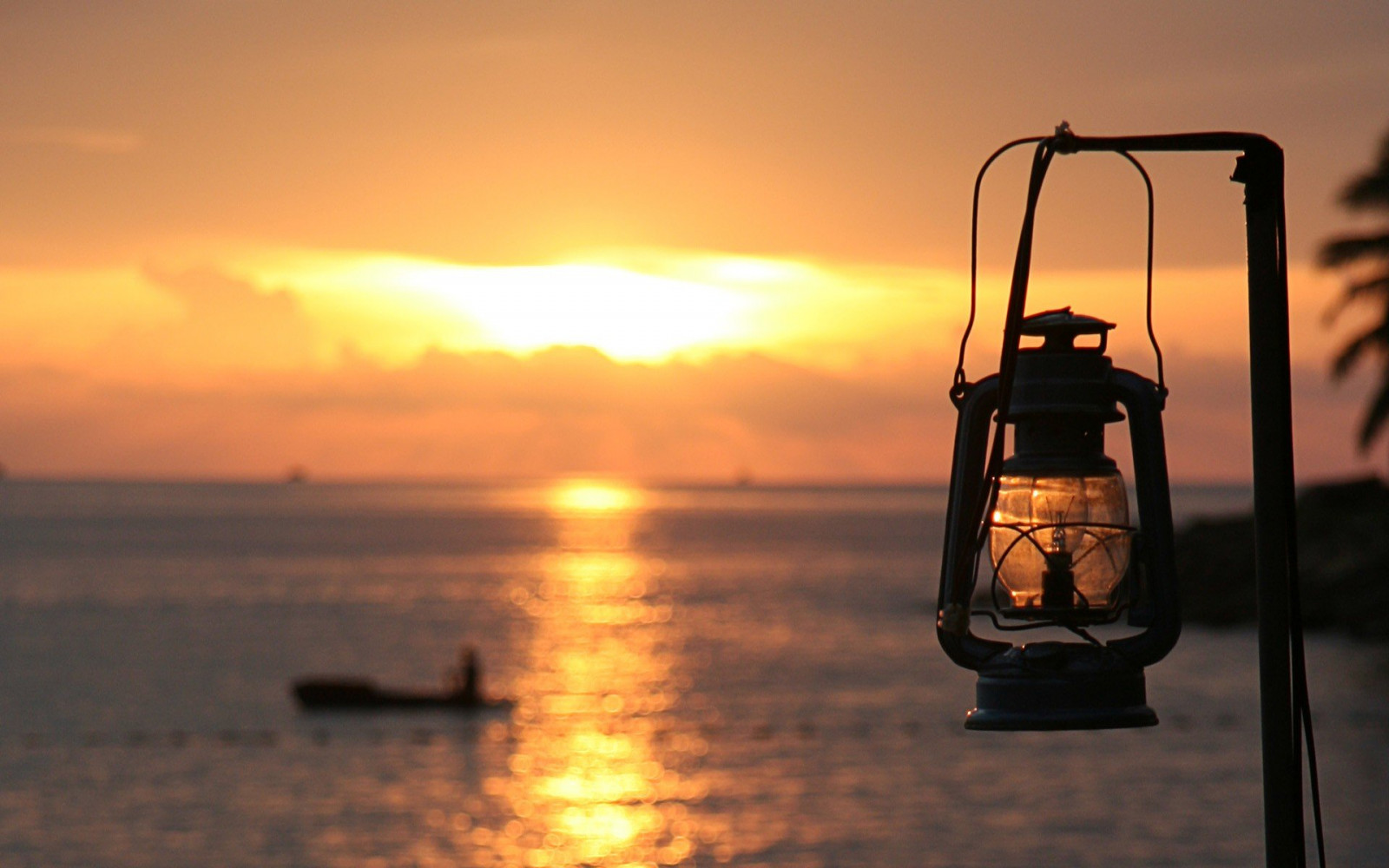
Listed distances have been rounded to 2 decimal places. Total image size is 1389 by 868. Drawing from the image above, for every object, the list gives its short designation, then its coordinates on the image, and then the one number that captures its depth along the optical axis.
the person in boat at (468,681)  49.34
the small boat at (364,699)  49.56
